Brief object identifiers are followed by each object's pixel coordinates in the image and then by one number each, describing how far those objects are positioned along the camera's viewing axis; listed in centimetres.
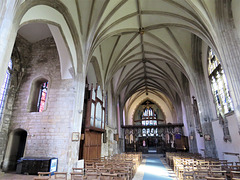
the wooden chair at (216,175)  380
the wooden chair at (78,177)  368
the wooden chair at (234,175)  399
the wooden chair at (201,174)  392
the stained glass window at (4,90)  832
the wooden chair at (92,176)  365
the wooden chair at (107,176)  358
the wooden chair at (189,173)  421
